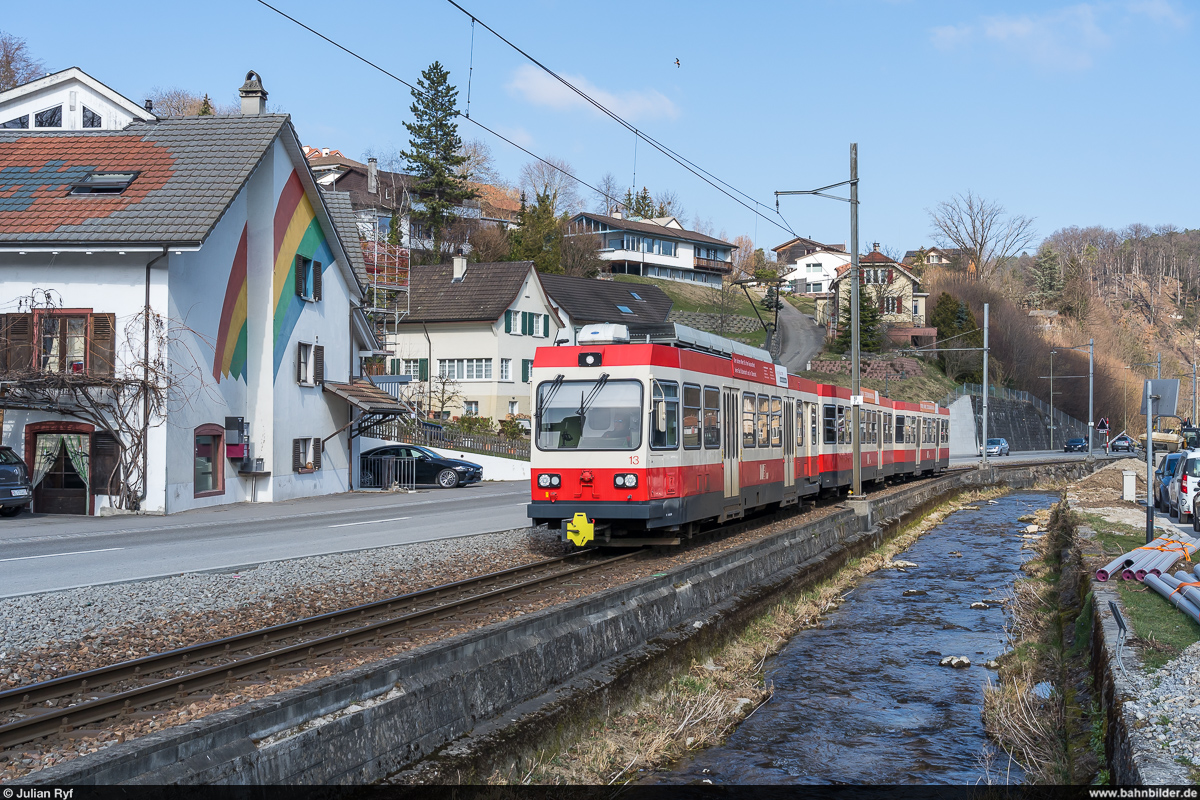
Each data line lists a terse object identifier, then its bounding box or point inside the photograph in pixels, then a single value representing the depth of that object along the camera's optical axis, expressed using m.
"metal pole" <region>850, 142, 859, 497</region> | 24.20
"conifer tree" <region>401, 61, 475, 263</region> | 77.12
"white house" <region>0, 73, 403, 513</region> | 23.22
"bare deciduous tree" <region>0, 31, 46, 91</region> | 54.16
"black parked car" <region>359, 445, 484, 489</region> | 34.44
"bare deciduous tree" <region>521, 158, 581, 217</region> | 107.82
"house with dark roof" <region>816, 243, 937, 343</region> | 92.75
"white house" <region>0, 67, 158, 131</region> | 33.06
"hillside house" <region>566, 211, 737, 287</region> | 104.12
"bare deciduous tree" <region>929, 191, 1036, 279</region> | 89.38
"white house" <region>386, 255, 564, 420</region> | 53.84
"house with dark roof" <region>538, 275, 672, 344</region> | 61.69
